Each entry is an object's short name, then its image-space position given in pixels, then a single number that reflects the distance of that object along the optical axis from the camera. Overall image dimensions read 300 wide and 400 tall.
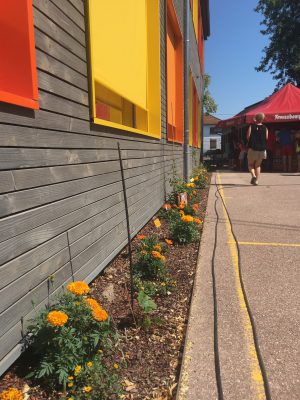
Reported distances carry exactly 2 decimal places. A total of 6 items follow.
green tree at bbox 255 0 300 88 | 32.84
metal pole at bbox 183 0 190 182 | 7.90
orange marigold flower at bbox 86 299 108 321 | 2.01
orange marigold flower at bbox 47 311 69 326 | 1.85
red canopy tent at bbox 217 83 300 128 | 14.74
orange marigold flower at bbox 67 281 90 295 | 2.11
